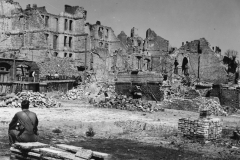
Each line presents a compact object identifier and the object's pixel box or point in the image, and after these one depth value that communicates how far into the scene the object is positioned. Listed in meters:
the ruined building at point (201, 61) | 53.53
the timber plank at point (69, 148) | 6.24
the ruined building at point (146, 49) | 61.78
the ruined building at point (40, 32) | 51.94
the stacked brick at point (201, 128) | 11.33
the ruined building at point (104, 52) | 53.02
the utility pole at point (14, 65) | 37.09
